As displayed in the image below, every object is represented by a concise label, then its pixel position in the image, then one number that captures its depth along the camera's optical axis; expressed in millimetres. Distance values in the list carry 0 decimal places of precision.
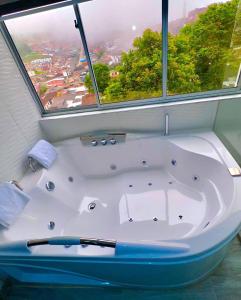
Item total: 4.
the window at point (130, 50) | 1534
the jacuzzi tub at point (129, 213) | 1018
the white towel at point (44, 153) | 1797
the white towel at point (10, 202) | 1351
